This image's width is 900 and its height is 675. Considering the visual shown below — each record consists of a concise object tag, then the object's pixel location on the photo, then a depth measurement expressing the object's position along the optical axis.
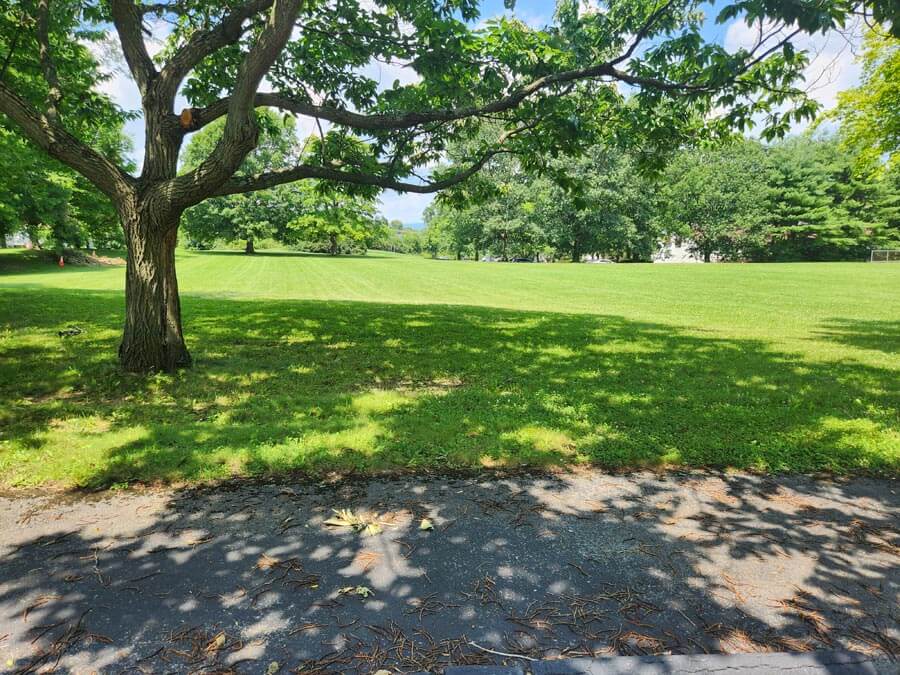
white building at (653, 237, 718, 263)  64.94
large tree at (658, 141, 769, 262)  55.16
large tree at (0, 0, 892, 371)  6.05
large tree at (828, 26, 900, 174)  11.89
